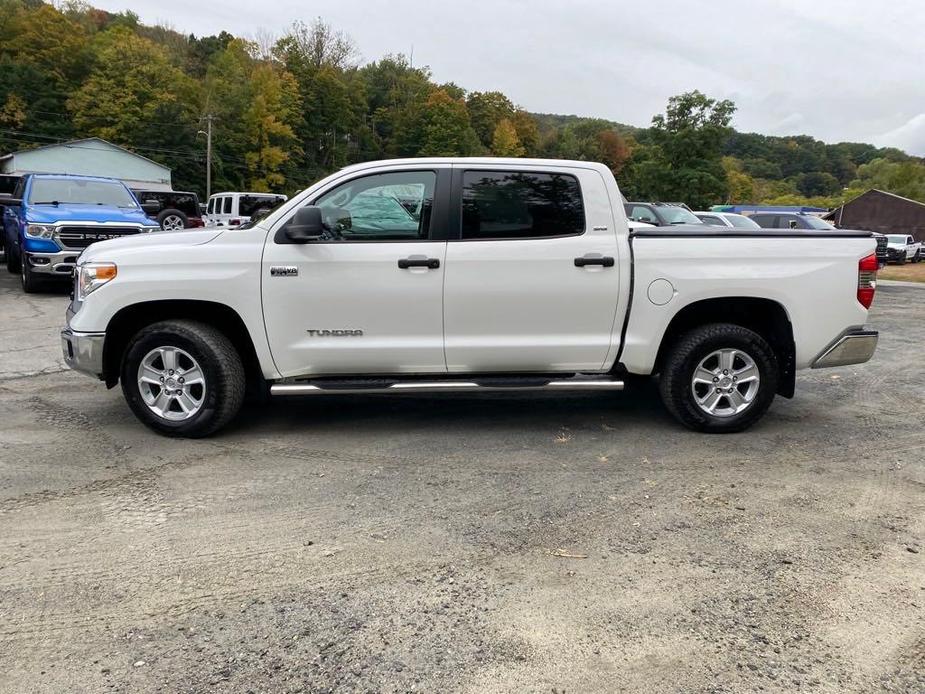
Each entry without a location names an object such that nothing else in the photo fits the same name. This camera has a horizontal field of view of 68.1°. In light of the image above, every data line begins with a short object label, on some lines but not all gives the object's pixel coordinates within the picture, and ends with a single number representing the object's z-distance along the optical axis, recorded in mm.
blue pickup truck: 10750
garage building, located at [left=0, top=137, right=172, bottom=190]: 42125
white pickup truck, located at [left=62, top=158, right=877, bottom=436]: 4660
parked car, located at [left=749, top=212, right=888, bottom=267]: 21645
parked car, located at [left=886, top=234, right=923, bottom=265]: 34875
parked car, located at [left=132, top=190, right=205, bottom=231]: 18938
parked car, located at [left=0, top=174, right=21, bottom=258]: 17031
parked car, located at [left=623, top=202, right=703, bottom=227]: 18125
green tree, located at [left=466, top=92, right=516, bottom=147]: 93606
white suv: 22141
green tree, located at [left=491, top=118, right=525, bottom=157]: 83062
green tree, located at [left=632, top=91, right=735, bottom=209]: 58844
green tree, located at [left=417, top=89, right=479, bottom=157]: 77125
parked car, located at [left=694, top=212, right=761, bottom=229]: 19125
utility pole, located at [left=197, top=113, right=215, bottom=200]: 51866
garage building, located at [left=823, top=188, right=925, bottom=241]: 59500
